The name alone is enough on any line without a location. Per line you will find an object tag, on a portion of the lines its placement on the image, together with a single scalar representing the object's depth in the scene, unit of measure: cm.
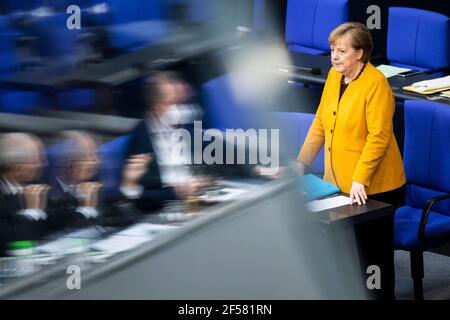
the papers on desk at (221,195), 674
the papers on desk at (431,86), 1825
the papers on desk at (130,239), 643
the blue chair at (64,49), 615
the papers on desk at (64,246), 640
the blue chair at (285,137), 674
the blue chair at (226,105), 655
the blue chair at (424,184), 1691
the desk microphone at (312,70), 1894
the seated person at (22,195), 633
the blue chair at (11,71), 605
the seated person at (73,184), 646
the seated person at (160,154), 646
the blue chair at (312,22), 1944
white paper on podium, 1651
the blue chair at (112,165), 641
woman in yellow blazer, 1677
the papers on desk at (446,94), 1812
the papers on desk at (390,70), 1883
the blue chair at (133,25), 623
